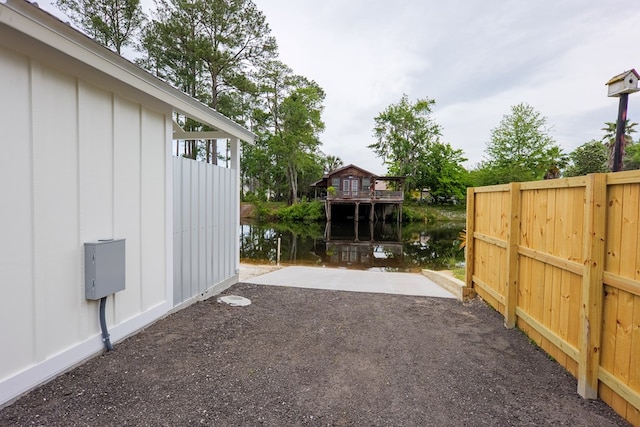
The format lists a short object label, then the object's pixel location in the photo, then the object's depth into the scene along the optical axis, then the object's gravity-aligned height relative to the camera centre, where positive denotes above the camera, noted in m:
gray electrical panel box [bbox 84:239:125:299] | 2.74 -0.57
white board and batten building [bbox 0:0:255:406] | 2.14 +0.10
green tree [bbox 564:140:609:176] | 24.98 +3.89
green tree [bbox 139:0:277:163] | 15.70 +7.81
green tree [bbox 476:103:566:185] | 28.52 +5.51
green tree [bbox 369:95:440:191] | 34.44 +7.60
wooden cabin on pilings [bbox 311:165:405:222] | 27.80 +0.85
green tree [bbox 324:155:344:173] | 47.46 +6.29
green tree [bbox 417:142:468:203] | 33.69 +3.47
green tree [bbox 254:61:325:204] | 27.55 +7.26
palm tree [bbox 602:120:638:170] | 36.47 +8.93
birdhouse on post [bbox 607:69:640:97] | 3.22 +1.26
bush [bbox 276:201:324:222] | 29.38 -0.73
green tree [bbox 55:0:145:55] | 13.70 +8.01
